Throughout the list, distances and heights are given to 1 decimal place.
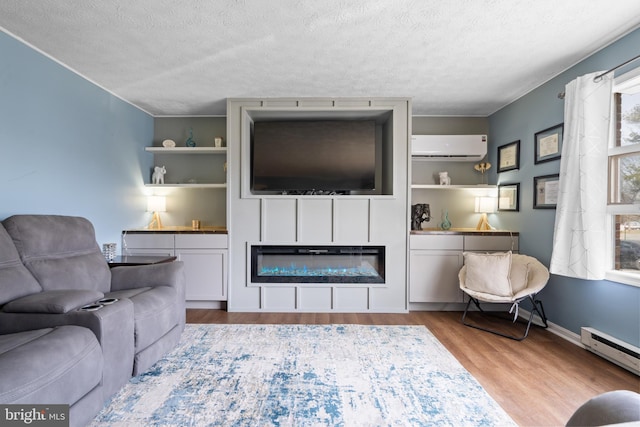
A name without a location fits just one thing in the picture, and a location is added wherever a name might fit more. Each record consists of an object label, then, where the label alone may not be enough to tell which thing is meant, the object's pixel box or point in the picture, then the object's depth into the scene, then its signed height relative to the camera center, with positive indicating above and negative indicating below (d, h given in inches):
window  87.7 +9.3
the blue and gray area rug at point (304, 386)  64.8 -43.5
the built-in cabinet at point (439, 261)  137.9 -22.4
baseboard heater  82.7 -38.9
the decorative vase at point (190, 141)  155.3 +33.9
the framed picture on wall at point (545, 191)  114.0 +8.1
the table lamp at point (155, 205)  157.8 +1.9
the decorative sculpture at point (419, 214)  146.1 -1.7
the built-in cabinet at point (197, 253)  137.9 -19.8
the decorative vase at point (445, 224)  151.7 -6.3
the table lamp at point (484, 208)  153.7 +1.7
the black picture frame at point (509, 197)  136.9 +6.6
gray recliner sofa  65.0 -21.7
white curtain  90.4 +9.9
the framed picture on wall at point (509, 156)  136.7 +25.4
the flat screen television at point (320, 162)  141.9 +21.9
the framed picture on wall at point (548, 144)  112.7 +26.0
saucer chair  111.6 -25.3
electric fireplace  138.3 -24.4
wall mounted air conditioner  153.3 +32.7
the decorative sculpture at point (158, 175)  155.6 +16.9
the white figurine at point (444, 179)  156.8 +16.2
